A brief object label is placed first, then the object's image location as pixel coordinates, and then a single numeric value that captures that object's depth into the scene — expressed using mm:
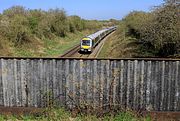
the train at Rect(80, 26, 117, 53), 35406
